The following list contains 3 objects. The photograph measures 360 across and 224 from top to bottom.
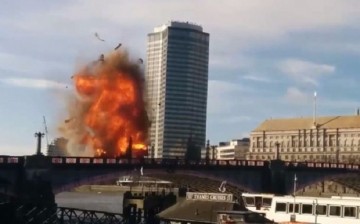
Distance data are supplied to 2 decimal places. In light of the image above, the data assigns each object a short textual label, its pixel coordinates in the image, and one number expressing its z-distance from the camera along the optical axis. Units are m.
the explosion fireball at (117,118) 190.12
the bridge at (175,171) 123.88
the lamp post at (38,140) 128.25
